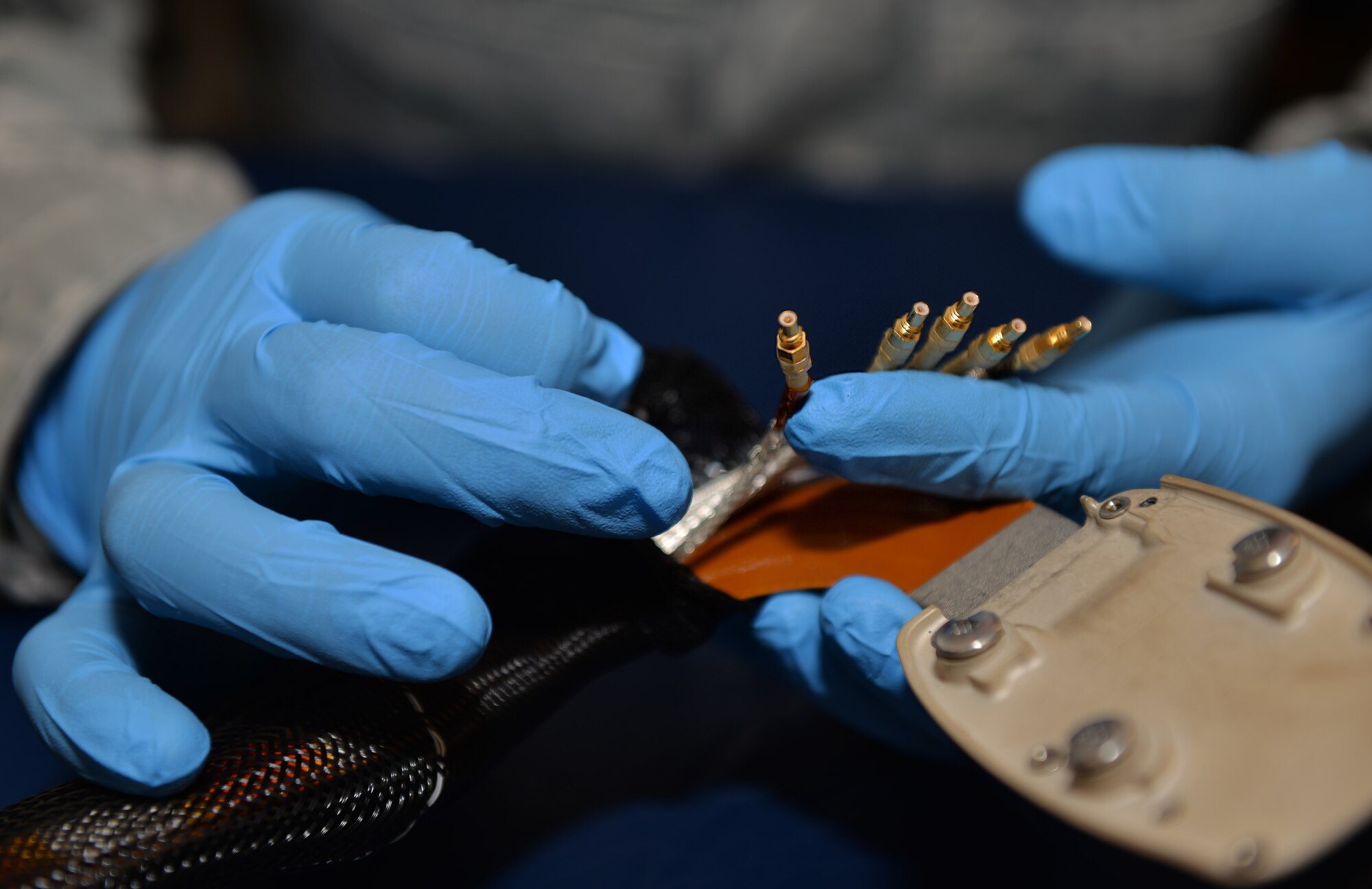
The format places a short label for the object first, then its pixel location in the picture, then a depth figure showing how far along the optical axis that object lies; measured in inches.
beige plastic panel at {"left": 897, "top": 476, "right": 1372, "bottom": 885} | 12.8
